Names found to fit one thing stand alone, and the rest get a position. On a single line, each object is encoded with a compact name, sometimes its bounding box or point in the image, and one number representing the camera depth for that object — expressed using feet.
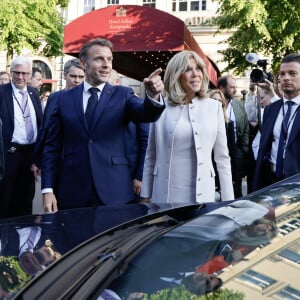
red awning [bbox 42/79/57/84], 93.00
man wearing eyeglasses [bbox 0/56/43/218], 17.80
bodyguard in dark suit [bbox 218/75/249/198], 20.66
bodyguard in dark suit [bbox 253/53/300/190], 13.38
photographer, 19.51
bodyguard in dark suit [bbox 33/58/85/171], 14.76
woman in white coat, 11.73
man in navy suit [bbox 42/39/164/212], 12.09
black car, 4.80
